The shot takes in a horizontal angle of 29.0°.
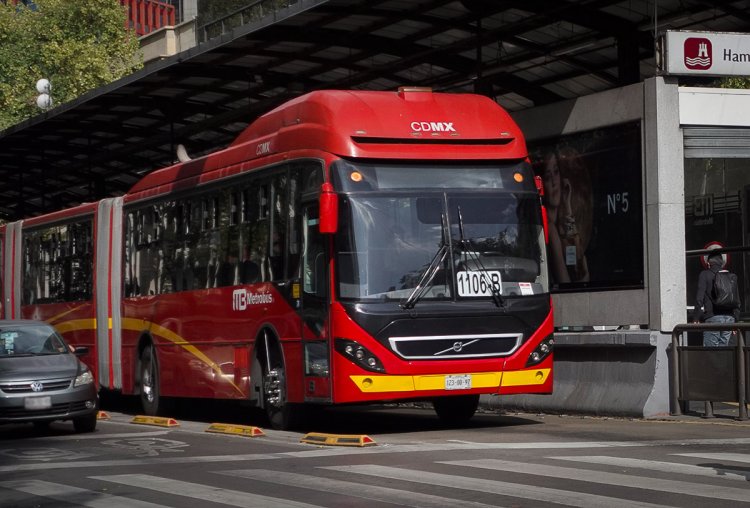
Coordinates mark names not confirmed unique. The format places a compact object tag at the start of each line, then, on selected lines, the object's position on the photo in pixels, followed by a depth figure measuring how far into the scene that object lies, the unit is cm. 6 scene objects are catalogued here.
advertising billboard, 1858
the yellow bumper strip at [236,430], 1636
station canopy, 1991
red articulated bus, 1547
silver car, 1756
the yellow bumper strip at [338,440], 1437
